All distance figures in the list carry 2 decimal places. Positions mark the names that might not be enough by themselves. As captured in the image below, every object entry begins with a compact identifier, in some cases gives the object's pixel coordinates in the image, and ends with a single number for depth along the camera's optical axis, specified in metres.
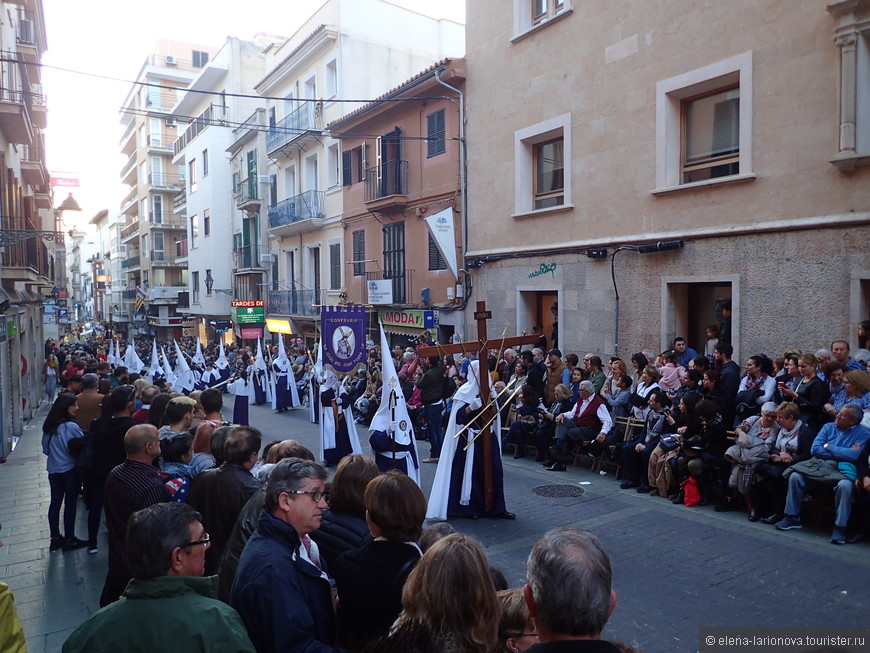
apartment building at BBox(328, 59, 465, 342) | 17.91
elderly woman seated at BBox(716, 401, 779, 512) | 7.58
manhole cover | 9.08
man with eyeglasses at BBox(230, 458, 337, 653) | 2.58
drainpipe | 17.44
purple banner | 11.29
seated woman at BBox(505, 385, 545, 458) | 11.62
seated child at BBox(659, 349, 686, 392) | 10.51
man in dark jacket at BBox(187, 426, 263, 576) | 4.14
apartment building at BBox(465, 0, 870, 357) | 9.67
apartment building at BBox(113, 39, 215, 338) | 51.78
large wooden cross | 8.20
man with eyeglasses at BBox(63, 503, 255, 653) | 2.25
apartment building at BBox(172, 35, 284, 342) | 34.09
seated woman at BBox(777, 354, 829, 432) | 7.69
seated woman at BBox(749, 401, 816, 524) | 7.35
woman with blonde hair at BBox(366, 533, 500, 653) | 2.22
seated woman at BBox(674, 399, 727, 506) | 8.12
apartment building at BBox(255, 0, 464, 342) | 24.61
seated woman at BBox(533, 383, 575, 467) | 11.02
